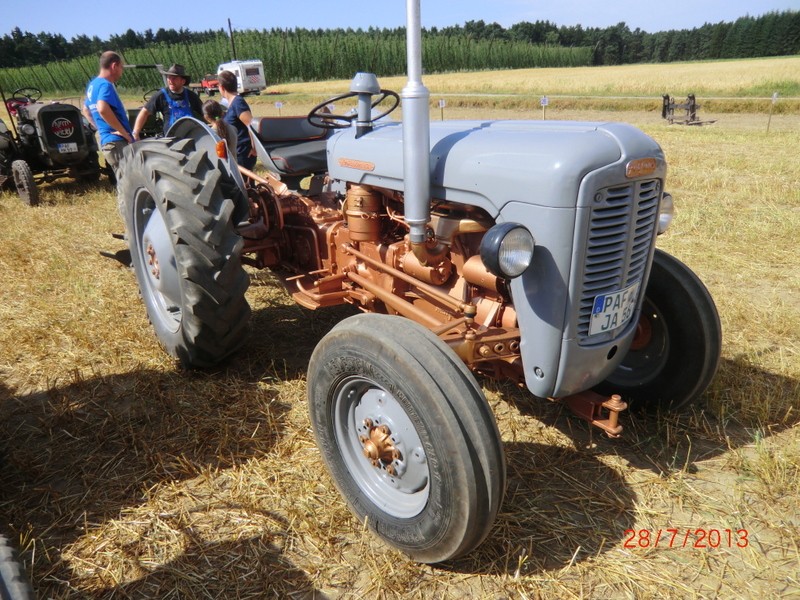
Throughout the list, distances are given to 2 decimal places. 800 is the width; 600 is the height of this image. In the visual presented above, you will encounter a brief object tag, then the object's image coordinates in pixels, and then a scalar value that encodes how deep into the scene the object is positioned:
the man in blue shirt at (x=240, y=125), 5.07
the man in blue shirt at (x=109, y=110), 4.89
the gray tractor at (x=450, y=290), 1.73
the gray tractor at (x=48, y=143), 7.66
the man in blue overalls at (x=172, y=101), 5.53
